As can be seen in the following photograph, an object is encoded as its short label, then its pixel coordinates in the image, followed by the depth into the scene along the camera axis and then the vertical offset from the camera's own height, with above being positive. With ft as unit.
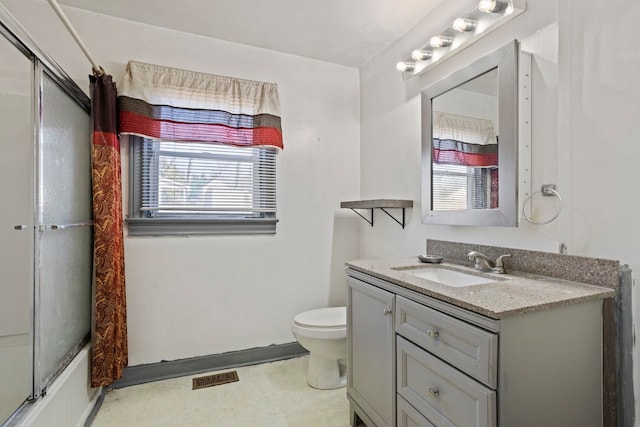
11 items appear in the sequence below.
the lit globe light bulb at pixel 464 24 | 5.22 +3.06
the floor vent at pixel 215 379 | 6.85 -3.65
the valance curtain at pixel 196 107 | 6.69 +2.34
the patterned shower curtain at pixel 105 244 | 6.03 -0.60
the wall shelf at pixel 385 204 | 6.85 +0.18
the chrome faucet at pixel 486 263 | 4.79 -0.77
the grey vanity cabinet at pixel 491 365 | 3.01 -1.60
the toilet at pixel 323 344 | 6.31 -2.61
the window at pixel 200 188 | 6.96 +0.54
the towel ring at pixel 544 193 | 4.23 +0.16
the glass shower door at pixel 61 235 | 4.65 -0.37
